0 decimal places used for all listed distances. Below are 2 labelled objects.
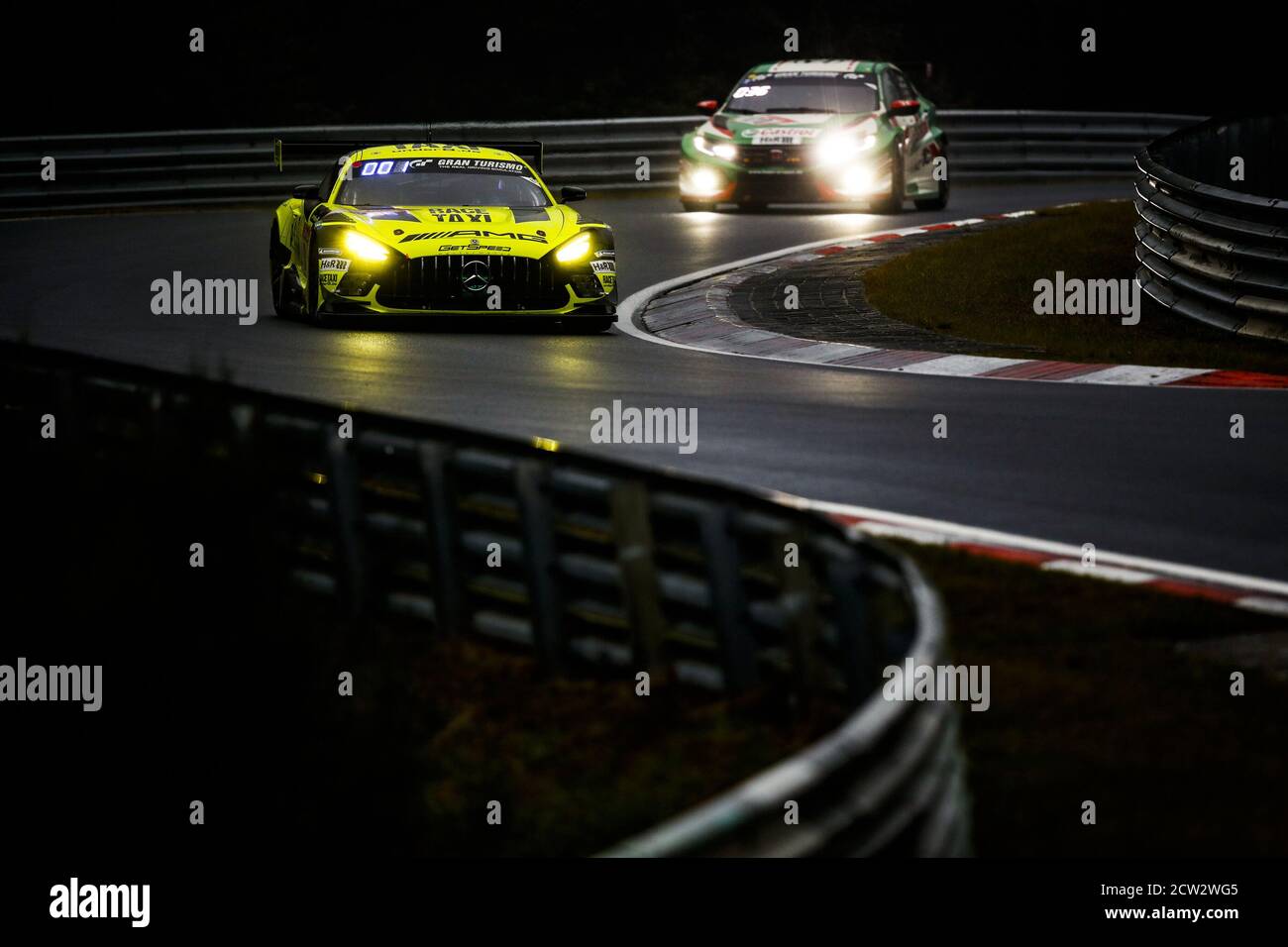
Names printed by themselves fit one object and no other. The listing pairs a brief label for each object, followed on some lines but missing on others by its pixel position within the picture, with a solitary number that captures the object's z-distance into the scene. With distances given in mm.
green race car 24031
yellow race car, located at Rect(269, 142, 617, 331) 15656
